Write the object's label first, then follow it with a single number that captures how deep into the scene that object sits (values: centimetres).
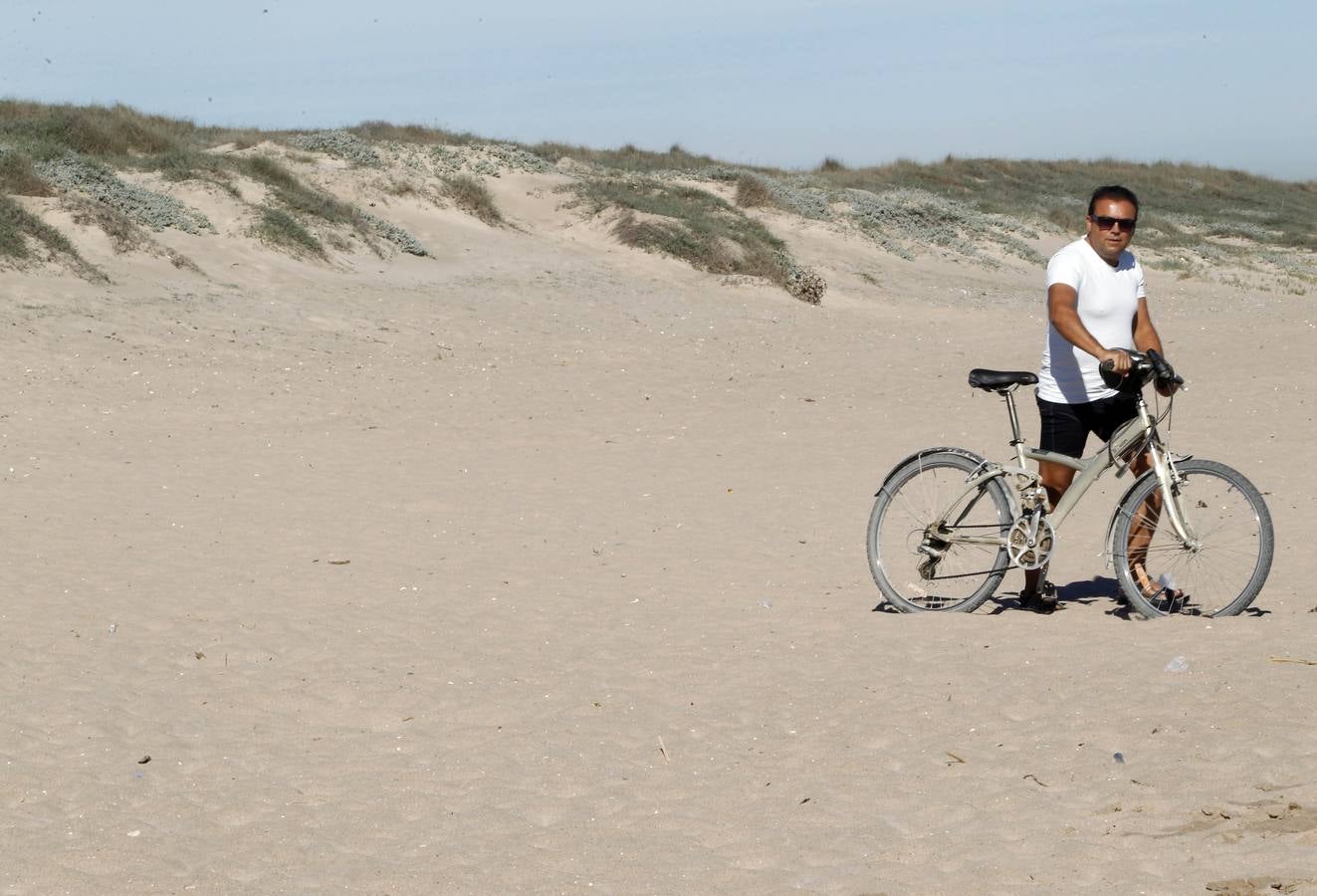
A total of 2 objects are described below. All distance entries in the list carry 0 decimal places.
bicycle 1254
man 1275
